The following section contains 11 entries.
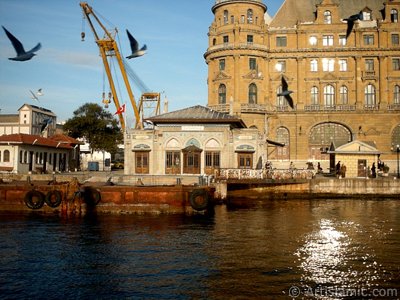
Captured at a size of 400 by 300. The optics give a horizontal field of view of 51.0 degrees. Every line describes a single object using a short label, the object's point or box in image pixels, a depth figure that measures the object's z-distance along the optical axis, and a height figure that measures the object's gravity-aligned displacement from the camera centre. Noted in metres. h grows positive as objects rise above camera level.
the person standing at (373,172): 50.03 -0.17
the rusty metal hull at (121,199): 32.59 -2.29
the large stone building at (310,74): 66.81 +15.71
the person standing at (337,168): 51.40 +0.30
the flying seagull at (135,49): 48.08 +14.02
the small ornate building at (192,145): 49.38 +2.95
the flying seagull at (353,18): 39.26 +14.40
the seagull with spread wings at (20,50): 30.27 +8.82
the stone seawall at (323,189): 46.84 -2.11
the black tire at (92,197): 32.69 -2.15
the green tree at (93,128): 77.69 +7.87
